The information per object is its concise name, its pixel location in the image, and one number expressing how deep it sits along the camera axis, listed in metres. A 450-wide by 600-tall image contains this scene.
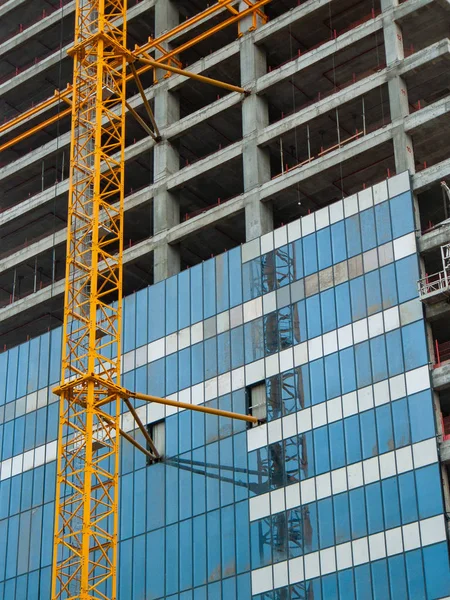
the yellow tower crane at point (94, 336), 83.31
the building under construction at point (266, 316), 80.38
